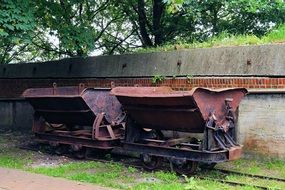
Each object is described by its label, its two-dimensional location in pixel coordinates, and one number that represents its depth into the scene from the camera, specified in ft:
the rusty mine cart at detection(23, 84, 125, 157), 34.53
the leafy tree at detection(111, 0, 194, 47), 55.06
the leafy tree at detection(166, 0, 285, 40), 39.63
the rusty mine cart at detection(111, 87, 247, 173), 27.22
